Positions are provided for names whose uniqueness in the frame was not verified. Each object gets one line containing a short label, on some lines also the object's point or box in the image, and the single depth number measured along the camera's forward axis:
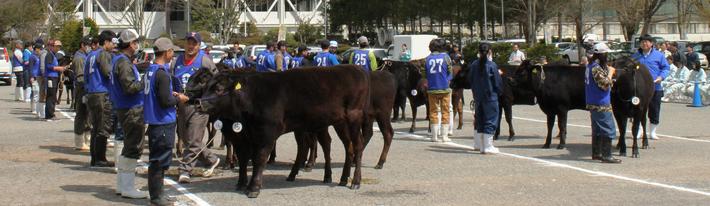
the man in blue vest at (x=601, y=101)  12.90
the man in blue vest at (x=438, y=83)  15.38
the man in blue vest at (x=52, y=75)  19.83
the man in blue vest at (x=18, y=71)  27.84
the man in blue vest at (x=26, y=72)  25.55
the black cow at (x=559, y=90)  14.95
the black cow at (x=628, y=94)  13.77
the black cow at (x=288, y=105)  9.97
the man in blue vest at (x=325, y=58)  17.31
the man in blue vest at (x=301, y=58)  19.70
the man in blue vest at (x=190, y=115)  11.27
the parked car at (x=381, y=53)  47.19
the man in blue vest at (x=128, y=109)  9.79
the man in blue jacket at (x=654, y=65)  15.43
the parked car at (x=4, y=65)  38.50
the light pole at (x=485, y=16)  62.03
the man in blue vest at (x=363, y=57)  17.03
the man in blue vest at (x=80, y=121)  14.27
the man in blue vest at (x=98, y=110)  12.36
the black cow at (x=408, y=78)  18.56
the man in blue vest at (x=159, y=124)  9.43
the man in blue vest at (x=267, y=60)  18.22
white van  47.59
